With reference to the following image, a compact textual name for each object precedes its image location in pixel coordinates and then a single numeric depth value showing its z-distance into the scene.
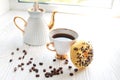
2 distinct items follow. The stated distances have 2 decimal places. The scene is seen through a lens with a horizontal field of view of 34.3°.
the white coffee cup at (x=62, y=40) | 0.64
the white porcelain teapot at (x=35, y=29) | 0.73
